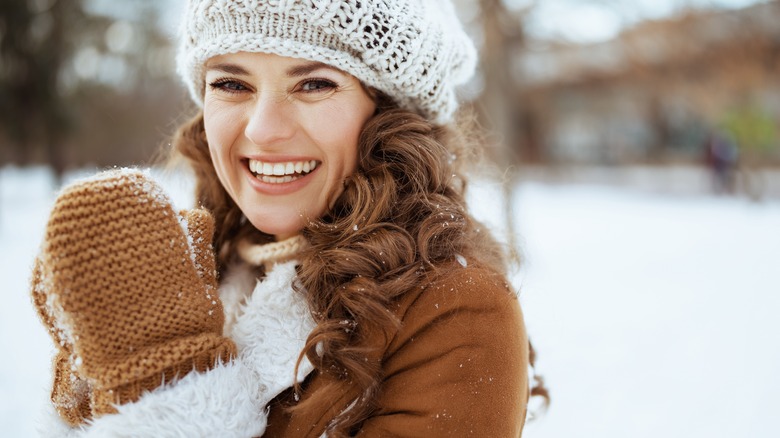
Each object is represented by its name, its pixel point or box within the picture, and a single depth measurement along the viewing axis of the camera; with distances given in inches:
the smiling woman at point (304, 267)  37.4
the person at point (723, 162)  420.8
